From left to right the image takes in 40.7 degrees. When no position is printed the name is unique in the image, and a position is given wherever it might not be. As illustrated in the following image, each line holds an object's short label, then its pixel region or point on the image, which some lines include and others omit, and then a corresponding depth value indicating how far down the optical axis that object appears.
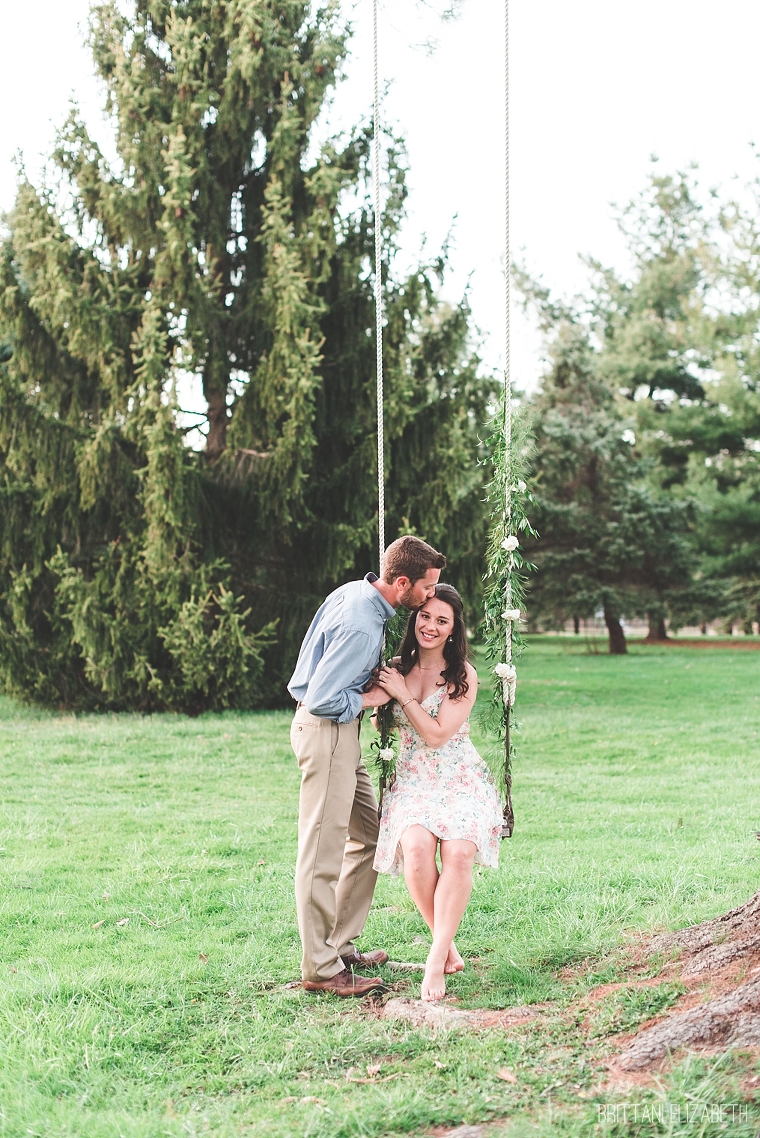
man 3.76
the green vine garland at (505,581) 4.20
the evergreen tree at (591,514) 23.41
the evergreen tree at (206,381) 12.06
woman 3.76
